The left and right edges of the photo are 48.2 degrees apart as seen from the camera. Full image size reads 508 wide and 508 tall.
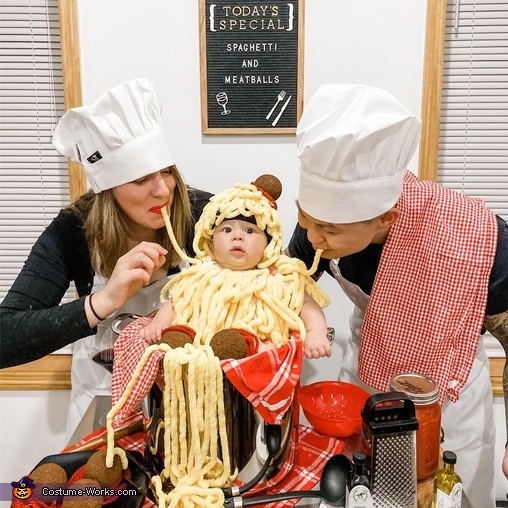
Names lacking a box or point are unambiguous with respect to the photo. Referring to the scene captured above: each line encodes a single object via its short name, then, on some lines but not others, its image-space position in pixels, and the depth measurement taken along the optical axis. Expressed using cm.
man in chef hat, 94
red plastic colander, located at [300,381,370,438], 100
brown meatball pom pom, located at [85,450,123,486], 86
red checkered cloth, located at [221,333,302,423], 80
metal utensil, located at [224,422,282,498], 84
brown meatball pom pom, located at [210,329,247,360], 83
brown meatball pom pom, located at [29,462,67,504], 85
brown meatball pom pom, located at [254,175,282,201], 109
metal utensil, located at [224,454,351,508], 83
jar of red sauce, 88
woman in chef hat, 111
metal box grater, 81
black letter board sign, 142
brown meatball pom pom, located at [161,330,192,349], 85
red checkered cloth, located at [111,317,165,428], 83
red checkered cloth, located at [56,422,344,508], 90
